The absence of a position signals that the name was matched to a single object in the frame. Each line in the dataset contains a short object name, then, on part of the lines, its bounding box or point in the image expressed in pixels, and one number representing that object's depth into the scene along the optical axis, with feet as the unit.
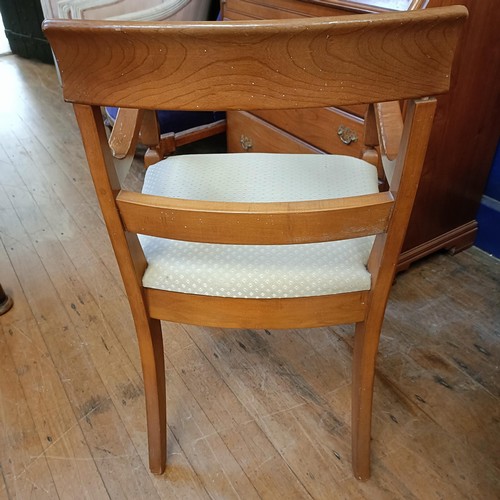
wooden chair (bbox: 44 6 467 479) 1.69
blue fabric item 7.02
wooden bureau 4.05
